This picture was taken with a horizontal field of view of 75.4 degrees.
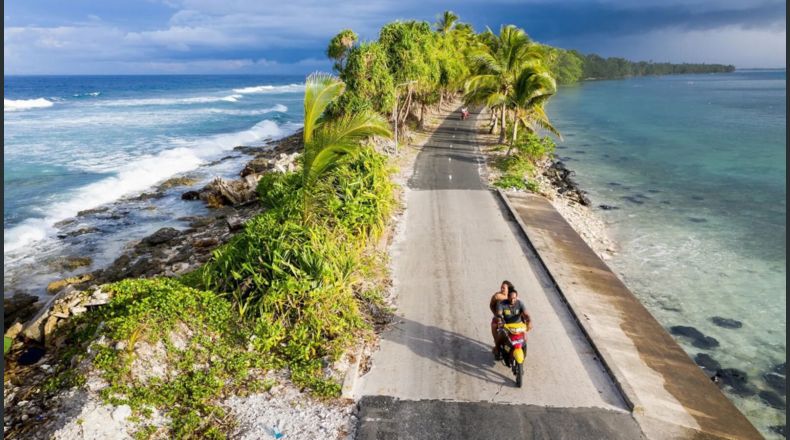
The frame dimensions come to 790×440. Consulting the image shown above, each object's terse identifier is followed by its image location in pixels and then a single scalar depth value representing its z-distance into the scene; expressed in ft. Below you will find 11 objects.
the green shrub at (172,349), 25.08
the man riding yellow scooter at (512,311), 28.78
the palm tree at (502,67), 92.27
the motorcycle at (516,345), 28.04
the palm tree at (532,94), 85.66
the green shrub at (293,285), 30.81
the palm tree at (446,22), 187.11
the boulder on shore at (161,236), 66.23
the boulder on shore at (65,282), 53.22
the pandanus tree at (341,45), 81.39
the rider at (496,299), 29.50
